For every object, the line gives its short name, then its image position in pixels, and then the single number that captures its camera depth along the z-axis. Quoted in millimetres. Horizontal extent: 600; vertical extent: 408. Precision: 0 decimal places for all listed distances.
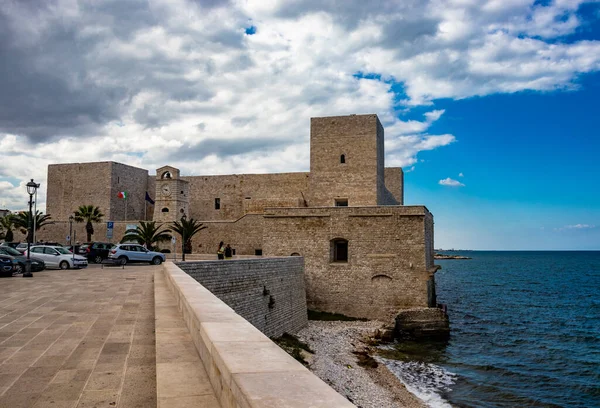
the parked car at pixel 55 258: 21516
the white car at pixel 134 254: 23578
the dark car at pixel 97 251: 26906
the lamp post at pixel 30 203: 16594
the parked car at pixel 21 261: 18438
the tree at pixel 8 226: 39438
